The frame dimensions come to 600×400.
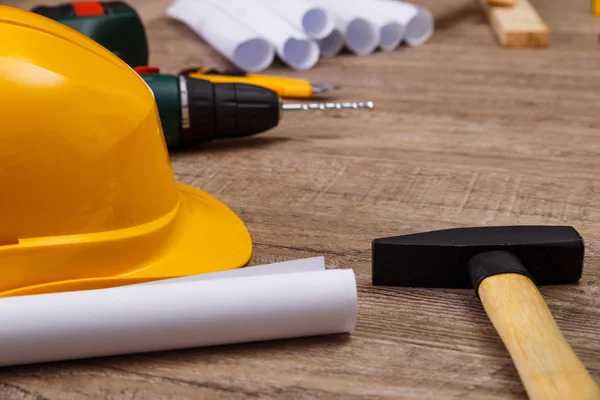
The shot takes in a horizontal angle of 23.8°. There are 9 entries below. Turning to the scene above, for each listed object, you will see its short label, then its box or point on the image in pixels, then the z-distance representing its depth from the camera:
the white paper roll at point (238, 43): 1.27
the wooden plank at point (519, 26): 1.35
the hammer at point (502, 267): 0.77
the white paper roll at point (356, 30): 1.33
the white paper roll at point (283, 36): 1.28
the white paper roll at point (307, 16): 1.30
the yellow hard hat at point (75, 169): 0.78
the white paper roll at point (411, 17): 1.37
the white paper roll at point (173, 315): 0.77
